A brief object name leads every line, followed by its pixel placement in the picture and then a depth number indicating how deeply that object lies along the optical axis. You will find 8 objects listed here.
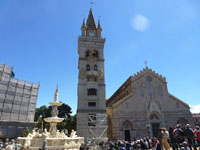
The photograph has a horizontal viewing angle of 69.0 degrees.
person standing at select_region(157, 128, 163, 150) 10.38
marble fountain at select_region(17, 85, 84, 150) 12.42
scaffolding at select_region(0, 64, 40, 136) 28.80
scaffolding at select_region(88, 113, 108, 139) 27.91
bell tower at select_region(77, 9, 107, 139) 28.27
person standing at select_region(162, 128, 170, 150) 10.30
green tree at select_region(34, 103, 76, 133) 42.62
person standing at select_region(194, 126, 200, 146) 9.61
